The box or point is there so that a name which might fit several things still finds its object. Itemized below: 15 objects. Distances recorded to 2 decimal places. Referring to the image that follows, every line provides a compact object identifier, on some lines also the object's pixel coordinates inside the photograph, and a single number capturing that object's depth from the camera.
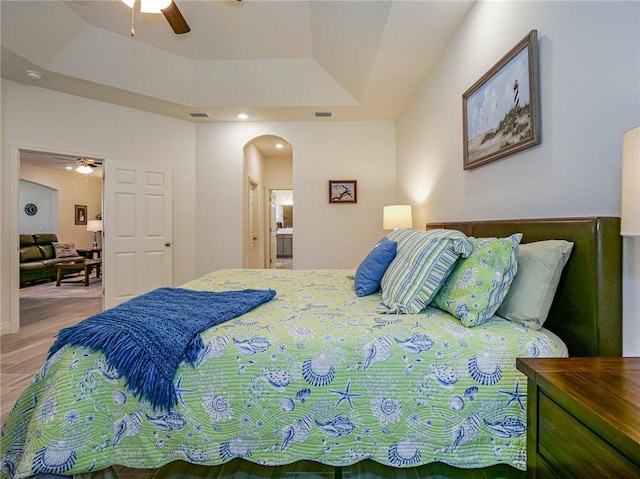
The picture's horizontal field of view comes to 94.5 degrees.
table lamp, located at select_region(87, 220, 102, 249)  7.68
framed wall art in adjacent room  8.41
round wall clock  7.49
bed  1.04
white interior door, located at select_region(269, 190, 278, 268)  7.02
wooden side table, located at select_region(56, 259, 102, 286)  6.03
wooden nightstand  0.60
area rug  5.15
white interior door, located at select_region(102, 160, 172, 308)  3.87
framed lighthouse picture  1.55
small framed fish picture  4.37
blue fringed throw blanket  1.01
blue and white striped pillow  1.39
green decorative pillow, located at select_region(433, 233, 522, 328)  1.22
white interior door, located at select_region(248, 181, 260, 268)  5.19
